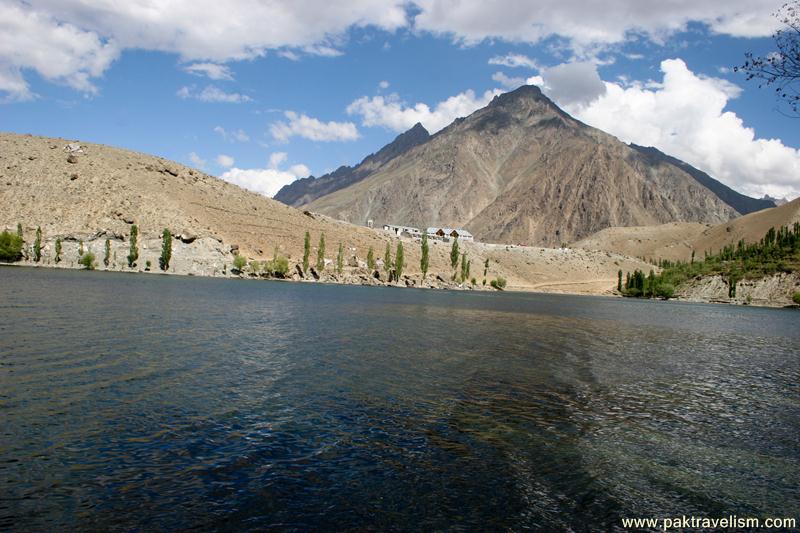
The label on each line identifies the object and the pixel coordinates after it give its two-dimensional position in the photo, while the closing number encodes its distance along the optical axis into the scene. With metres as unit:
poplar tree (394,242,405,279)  174.38
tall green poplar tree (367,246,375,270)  179.50
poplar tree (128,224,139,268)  135.25
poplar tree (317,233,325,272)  164.82
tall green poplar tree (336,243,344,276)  167.62
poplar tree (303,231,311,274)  161.50
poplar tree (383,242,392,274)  179.88
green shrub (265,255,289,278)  155.75
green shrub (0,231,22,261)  120.69
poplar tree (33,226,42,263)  125.25
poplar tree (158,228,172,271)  139.38
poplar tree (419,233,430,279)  187.07
